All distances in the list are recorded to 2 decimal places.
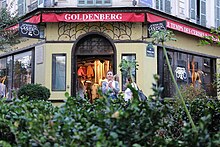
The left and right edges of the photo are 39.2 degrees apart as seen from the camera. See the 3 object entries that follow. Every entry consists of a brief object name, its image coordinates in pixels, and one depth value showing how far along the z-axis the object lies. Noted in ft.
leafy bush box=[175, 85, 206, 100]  31.04
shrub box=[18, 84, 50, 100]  36.11
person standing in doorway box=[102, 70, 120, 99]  30.87
